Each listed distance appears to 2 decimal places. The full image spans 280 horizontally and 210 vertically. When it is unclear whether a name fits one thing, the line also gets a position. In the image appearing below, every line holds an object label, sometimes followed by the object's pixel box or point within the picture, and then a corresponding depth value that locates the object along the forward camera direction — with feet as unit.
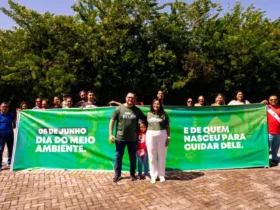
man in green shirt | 17.42
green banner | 20.12
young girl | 18.11
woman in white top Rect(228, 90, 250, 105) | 22.26
